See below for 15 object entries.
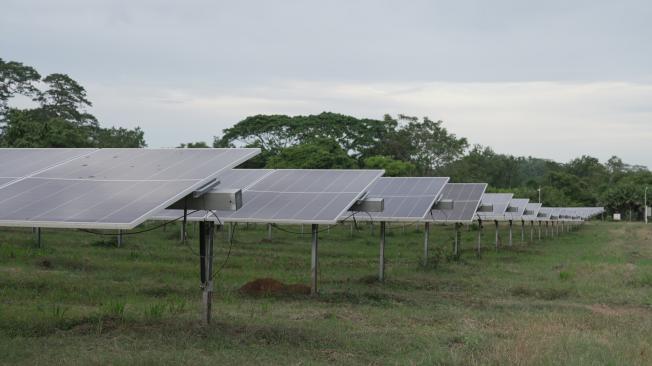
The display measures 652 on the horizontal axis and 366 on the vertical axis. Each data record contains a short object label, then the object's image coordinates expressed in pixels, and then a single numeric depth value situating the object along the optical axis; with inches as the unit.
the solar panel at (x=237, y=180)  721.6
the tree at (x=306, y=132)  3043.8
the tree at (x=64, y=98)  2578.7
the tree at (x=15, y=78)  2406.5
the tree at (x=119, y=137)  2534.4
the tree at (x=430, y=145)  3398.1
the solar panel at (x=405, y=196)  807.1
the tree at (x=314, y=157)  2407.7
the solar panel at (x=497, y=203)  1470.0
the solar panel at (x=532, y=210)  1843.5
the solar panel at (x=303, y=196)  596.7
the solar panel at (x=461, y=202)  1002.7
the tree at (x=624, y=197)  4335.6
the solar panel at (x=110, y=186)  352.5
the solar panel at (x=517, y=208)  1594.5
